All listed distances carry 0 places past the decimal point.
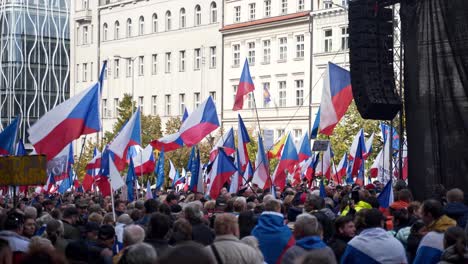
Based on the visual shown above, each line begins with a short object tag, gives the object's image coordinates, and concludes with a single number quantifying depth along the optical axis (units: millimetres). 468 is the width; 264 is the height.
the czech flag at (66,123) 16750
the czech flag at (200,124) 24234
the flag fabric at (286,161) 26719
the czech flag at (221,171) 21156
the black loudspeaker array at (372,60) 20312
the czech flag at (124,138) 20295
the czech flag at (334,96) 23531
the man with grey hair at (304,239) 9328
